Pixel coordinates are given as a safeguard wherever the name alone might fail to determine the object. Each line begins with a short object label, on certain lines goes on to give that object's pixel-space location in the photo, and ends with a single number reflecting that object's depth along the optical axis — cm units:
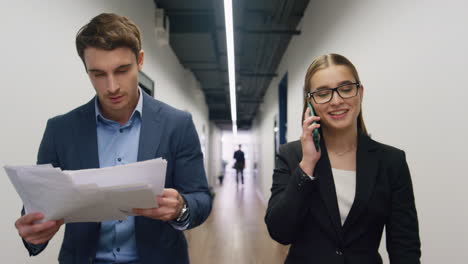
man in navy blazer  96
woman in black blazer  103
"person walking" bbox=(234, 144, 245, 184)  1136
